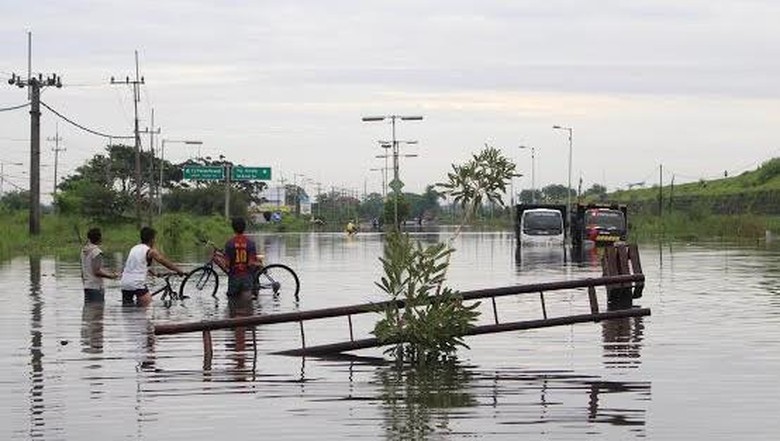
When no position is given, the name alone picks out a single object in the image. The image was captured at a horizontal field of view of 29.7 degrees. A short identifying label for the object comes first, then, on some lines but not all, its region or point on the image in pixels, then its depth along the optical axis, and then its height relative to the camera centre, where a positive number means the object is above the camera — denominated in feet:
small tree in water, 51.31 -2.95
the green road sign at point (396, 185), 250.78 +6.85
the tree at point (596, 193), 534.86 +12.92
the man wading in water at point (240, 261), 81.51 -2.00
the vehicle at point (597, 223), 199.72 +0.26
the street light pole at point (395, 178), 250.98 +8.05
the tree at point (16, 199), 490.49 +9.58
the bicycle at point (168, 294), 85.72 -4.07
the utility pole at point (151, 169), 277.60 +11.03
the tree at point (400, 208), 336.57 +4.24
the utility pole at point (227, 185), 378.53 +10.37
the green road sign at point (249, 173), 438.40 +15.55
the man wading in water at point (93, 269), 78.82 -2.38
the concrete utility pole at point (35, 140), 192.85 +11.24
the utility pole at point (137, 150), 231.71 +12.24
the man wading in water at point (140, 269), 78.69 -2.36
